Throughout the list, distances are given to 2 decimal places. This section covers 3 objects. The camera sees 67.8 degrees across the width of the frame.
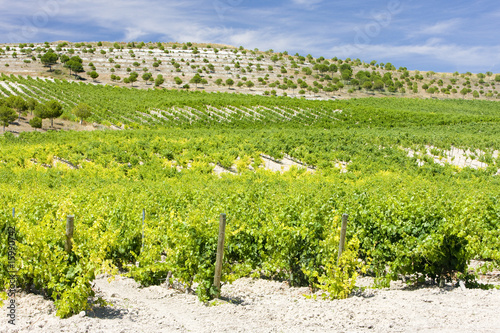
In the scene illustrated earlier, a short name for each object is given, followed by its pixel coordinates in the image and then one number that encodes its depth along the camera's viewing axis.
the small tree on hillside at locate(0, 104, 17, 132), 37.84
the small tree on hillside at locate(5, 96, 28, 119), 42.58
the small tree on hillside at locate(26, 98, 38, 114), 44.31
